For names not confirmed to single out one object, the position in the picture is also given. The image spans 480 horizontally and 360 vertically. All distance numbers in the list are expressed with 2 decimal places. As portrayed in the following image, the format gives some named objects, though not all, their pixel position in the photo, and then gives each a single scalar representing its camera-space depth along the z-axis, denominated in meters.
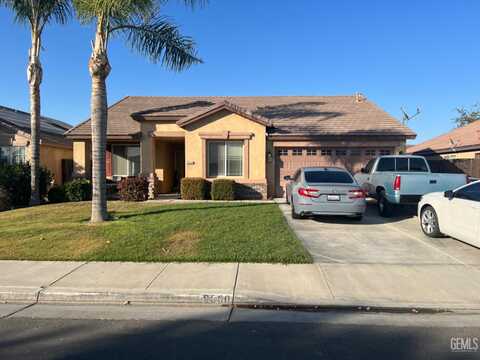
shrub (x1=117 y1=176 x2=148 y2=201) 14.52
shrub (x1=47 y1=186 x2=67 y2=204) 14.72
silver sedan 9.58
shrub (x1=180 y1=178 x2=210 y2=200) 14.71
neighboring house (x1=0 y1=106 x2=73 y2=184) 18.61
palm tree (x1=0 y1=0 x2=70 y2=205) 13.05
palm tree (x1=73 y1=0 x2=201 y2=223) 9.20
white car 6.98
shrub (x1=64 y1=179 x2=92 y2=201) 14.67
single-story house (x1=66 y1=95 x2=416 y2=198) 15.43
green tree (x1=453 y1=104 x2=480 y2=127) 48.67
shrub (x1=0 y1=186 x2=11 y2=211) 13.98
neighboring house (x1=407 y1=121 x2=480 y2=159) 18.05
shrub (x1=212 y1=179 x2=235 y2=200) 14.61
